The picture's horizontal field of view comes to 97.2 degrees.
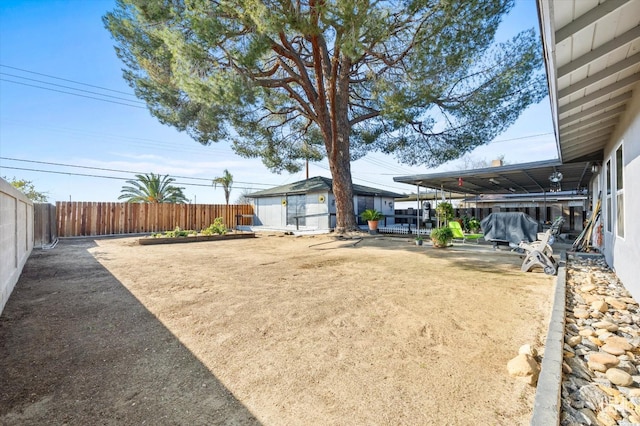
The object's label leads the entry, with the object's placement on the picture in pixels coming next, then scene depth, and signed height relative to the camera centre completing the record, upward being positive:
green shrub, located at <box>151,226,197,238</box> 10.73 -0.74
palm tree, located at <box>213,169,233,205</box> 25.72 +3.16
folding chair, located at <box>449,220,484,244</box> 8.20 -0.53
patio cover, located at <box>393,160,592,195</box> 7.93 +1.29
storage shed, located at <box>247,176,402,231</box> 14.25 +0.63
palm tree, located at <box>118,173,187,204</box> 19.64 +1.88
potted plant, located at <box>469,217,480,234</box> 10.76 -0.41
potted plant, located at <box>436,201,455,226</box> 10.02 +0.10
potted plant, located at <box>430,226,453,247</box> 8.43 -0.64
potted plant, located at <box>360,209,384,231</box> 12.62 -0.14
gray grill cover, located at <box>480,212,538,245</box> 7.07 -0.34
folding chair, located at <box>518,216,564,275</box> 4.86 -0.75
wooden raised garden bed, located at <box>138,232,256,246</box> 10.06 -0.89
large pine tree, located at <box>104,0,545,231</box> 8.25 +5.03
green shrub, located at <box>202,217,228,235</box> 11.80 -0.61
